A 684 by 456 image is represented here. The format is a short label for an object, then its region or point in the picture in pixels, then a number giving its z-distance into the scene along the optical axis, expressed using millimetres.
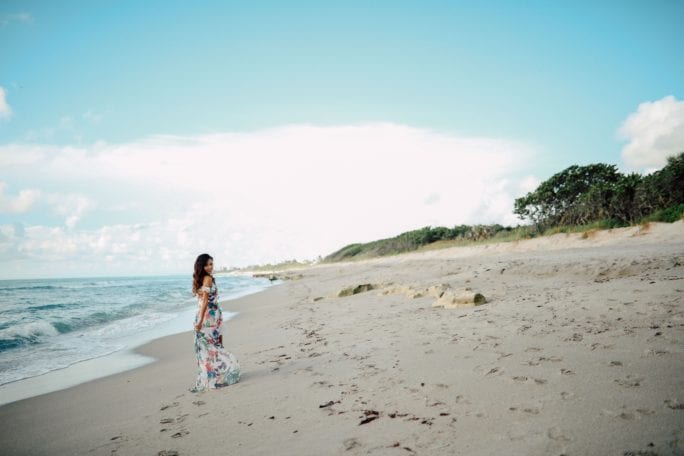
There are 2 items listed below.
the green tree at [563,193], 29338
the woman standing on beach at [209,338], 5555
